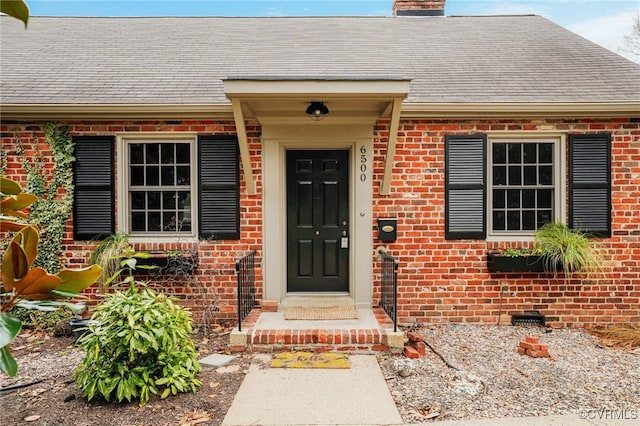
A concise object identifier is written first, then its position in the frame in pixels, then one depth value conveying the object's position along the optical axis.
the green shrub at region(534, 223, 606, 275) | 5.25
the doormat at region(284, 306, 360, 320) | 5.05
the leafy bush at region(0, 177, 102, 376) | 1.25
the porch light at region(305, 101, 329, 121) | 5.02
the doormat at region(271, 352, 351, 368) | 4.13
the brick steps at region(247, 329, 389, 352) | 4.48
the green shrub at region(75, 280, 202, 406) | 3.29
